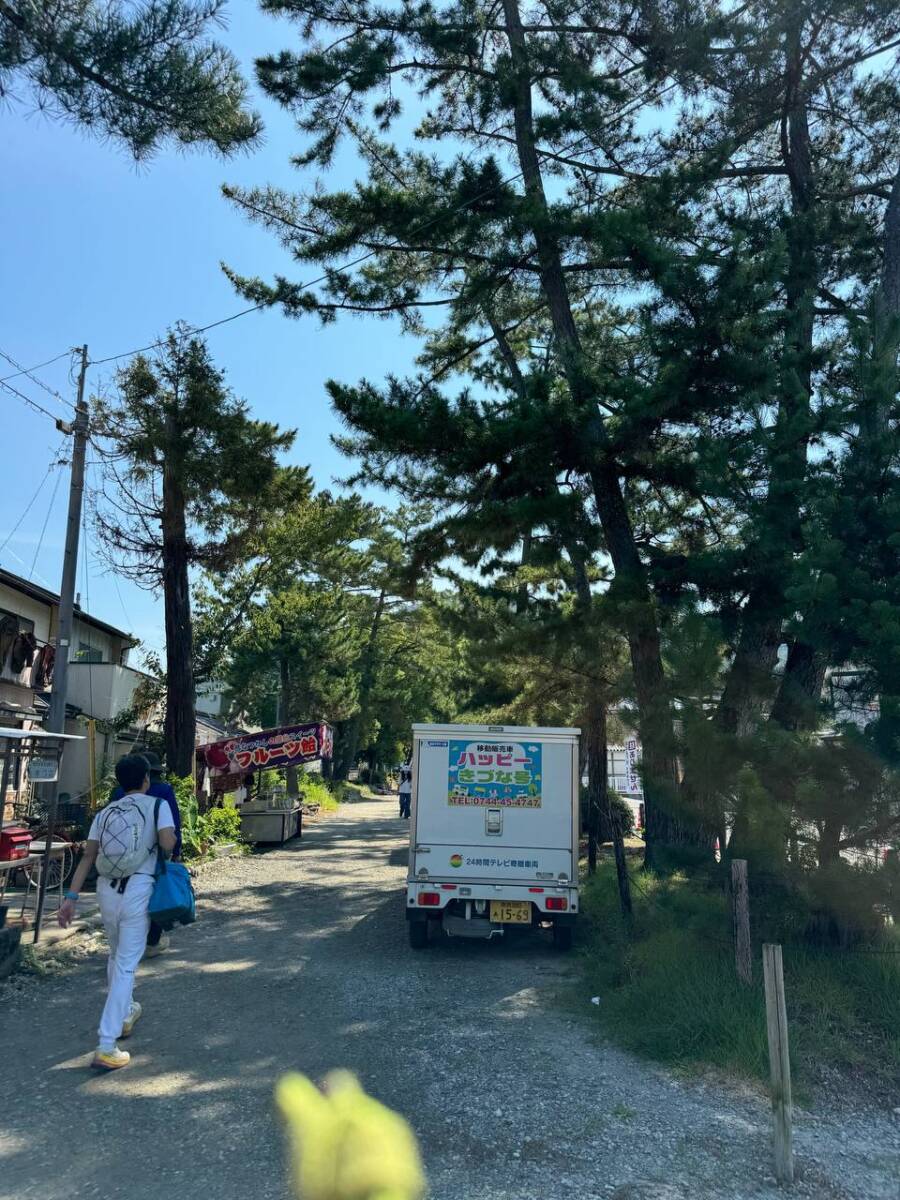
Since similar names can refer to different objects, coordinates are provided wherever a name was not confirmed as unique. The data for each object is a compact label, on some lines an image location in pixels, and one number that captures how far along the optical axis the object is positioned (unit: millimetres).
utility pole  13250
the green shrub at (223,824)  18295
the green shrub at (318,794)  33875
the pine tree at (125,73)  7129
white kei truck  9578
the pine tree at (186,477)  16328
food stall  19594
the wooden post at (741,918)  6727
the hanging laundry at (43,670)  17844
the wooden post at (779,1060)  4379
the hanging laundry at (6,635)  16219
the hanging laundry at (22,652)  16656
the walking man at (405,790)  28012
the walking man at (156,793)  6423
